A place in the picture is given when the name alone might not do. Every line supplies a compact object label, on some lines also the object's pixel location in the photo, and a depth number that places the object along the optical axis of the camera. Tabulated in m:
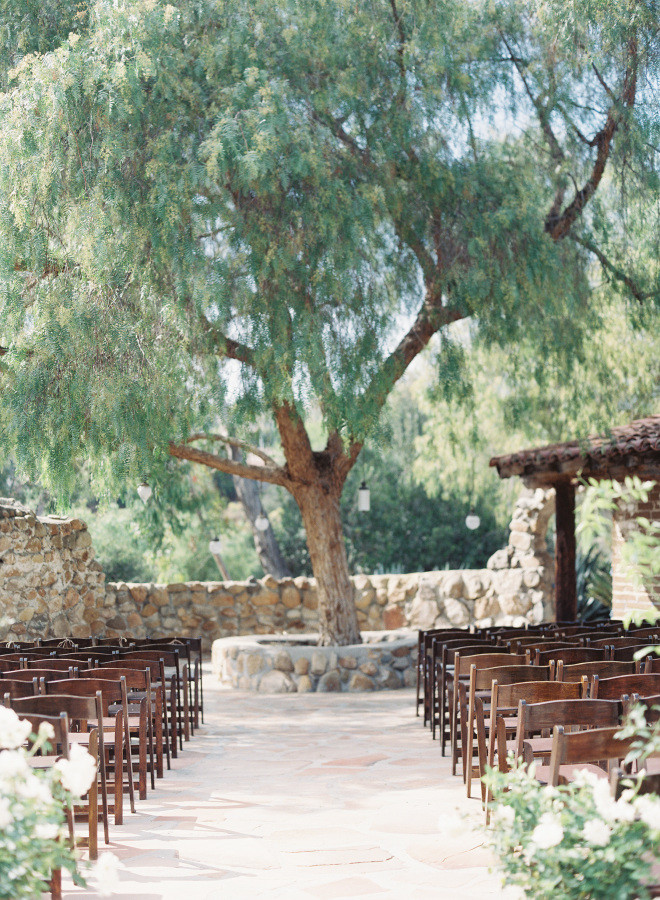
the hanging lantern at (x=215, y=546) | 15.95
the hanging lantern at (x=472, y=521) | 14.07
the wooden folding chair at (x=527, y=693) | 4.70
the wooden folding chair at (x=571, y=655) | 6.19
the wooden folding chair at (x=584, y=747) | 3.41
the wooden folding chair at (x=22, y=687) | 5.14
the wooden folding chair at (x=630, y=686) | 4.91
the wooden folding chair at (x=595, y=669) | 5.45
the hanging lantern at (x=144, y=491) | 11.95
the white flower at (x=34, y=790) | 2.49
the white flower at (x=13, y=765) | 2.48
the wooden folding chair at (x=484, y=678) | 5.33
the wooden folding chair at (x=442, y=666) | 6.91
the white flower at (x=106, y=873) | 2.39
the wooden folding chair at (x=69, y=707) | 4.32
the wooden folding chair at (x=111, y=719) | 4.84
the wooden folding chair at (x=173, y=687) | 6.98
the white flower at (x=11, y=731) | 2.77
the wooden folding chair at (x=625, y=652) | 6.51
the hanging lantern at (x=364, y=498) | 12.31
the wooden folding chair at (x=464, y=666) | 5.98
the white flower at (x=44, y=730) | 2.65
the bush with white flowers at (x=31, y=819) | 2.43
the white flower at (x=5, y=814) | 2.40
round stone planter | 10.52
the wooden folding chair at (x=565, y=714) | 4.07
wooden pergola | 9.61
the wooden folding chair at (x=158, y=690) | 6.11
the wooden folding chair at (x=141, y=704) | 5.51
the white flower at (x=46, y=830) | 2.44
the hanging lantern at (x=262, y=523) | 17.39
